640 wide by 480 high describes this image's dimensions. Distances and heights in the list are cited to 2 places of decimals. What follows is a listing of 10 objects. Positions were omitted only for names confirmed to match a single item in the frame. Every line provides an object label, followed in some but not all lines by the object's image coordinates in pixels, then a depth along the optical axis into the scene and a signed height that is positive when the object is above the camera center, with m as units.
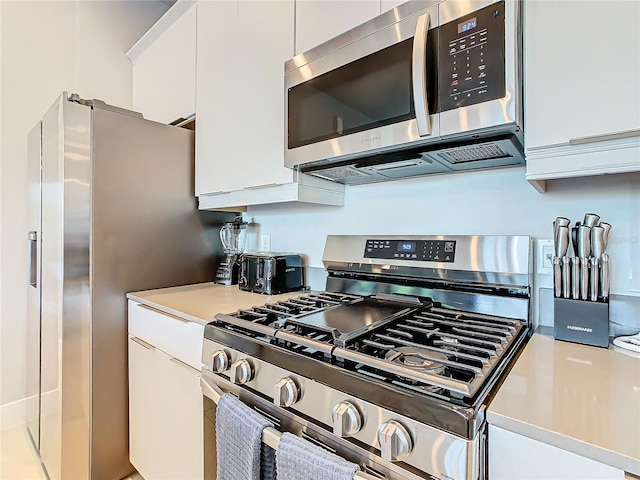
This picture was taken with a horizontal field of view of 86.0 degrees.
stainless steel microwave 0.88 +0.44
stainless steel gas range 0.62 -0.26
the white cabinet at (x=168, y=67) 2.01 +1.16
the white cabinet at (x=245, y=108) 1.45 +0.63
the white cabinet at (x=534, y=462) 0.52 -0.36
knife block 0.90 -0.22
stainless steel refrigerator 1.55 -0.07
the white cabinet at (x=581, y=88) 0.74 +0.35
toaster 1.65 -0.16
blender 1.95 -0.04
